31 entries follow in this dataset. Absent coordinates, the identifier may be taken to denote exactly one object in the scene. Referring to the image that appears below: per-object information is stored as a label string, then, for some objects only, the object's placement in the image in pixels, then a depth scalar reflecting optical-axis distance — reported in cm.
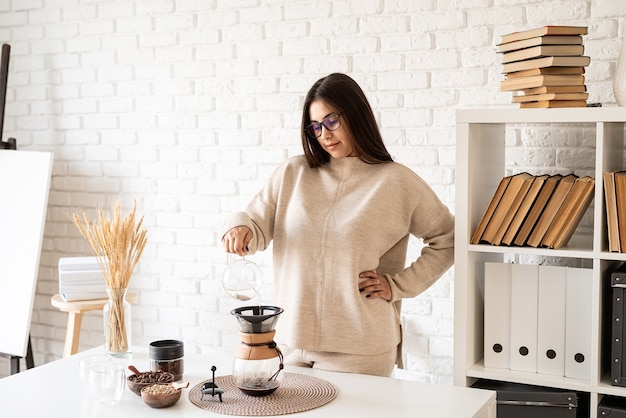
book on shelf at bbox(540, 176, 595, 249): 245
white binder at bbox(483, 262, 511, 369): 258
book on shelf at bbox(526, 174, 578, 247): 248
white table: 195
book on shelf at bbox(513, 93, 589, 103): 243
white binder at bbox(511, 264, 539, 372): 253
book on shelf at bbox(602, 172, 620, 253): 236
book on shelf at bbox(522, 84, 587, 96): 243
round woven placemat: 196
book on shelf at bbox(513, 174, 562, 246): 251
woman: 248
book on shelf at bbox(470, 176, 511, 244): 256
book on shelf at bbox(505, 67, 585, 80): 243
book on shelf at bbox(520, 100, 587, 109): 244
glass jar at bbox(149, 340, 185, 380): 222
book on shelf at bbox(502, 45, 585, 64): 240
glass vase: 239
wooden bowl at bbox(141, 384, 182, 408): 198
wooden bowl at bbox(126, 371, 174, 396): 210
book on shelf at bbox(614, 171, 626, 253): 235
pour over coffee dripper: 202
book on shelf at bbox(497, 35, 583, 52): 240
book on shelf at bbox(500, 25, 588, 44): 238
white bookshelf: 239
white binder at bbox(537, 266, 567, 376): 249
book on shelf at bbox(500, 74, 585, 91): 242
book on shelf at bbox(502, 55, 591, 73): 240
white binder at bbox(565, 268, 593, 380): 245
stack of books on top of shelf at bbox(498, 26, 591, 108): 241
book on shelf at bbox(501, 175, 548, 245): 251
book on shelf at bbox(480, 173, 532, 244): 254
